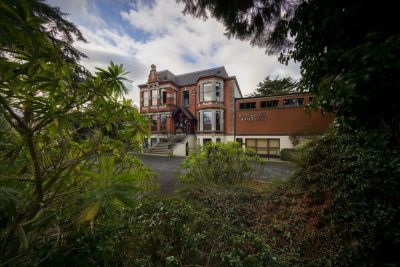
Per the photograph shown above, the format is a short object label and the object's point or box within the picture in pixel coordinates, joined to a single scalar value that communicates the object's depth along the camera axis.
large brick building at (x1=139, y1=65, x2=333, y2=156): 16.27
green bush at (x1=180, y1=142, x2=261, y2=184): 6.03
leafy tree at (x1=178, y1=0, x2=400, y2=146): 1.78
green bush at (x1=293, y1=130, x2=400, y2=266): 2.24
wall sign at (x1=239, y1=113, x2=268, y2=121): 17.44
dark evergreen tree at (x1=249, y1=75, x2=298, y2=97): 29.65
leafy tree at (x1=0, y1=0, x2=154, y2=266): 0.86
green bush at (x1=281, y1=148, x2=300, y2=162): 14.73
